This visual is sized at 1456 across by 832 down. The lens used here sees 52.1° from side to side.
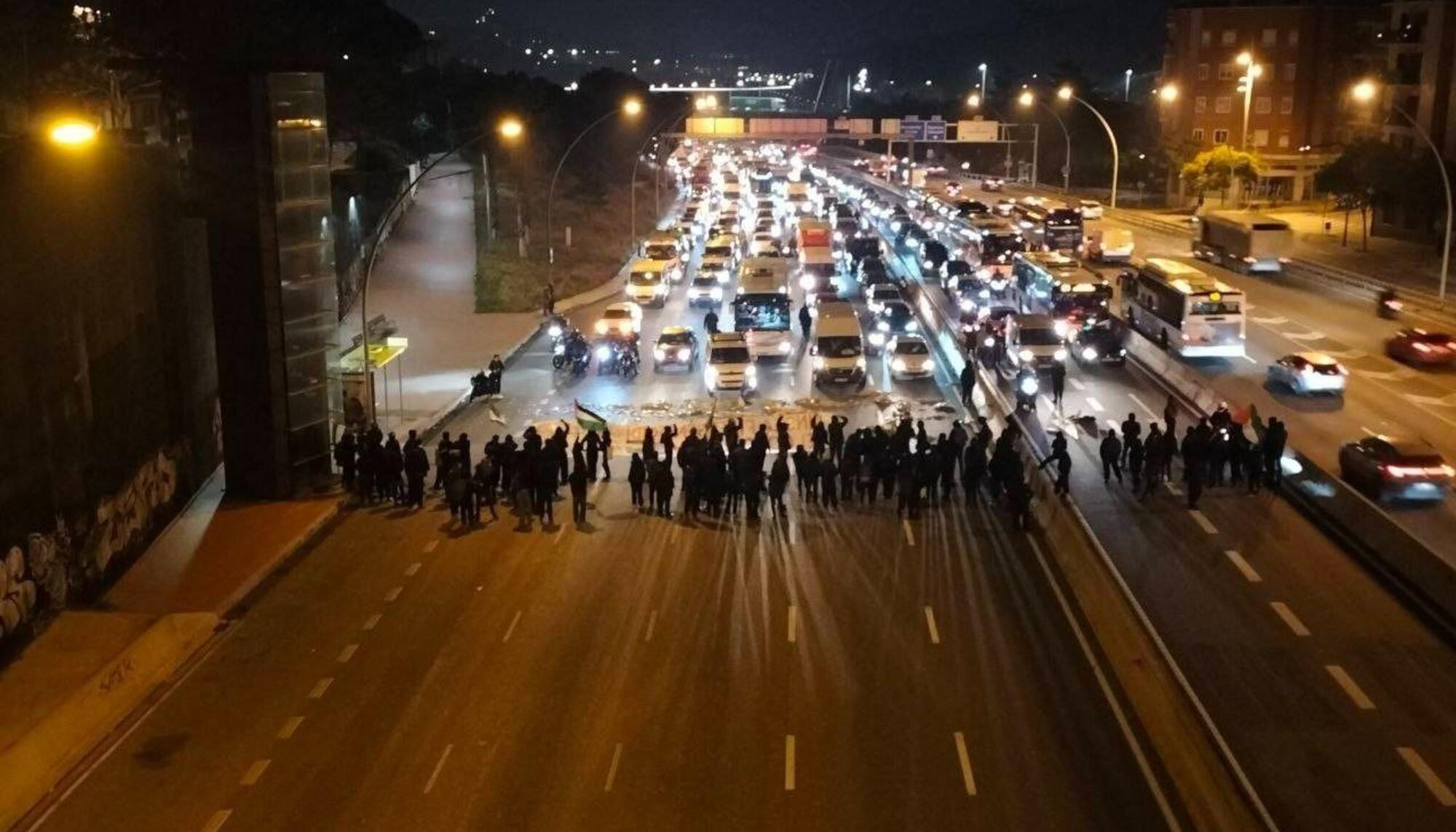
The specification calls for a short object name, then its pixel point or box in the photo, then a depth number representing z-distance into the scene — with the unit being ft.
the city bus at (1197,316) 133.90
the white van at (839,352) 124.07
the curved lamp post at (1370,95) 156.15
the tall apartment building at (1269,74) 358.02
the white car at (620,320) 144.77
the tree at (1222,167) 299.38
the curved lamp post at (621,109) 180.34
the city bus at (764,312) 139.74
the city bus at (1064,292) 146.20
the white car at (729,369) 122.72
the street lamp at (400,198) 92.43
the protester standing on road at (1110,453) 87.86
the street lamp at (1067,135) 280.31
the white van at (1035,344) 126.82
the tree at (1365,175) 228.22
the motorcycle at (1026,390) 105.19
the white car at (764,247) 217.97
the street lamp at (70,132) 57.41
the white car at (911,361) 126.31
